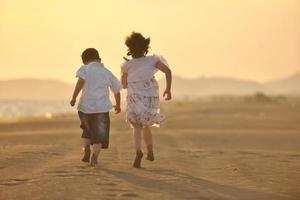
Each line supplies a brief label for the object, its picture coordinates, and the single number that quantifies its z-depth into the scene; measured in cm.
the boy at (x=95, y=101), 1911
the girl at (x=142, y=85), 1912
